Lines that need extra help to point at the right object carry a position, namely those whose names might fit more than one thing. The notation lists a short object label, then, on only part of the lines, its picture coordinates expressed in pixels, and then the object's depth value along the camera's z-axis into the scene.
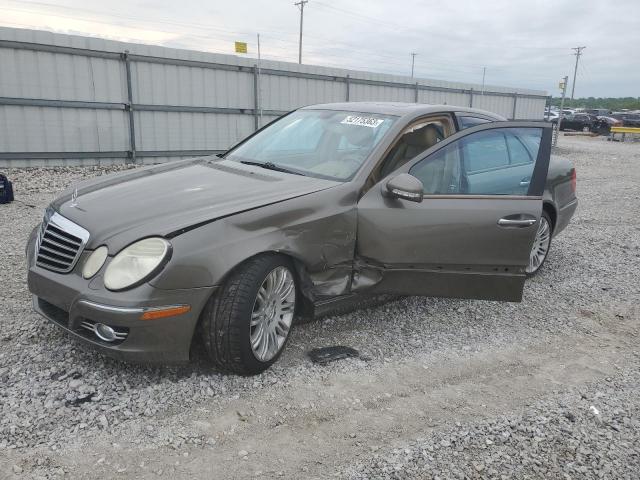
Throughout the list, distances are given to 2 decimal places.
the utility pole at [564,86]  21.75
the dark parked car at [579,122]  37.94
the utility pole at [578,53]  61.59
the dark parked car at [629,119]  38.38
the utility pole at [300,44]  52.07
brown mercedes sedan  2.88
